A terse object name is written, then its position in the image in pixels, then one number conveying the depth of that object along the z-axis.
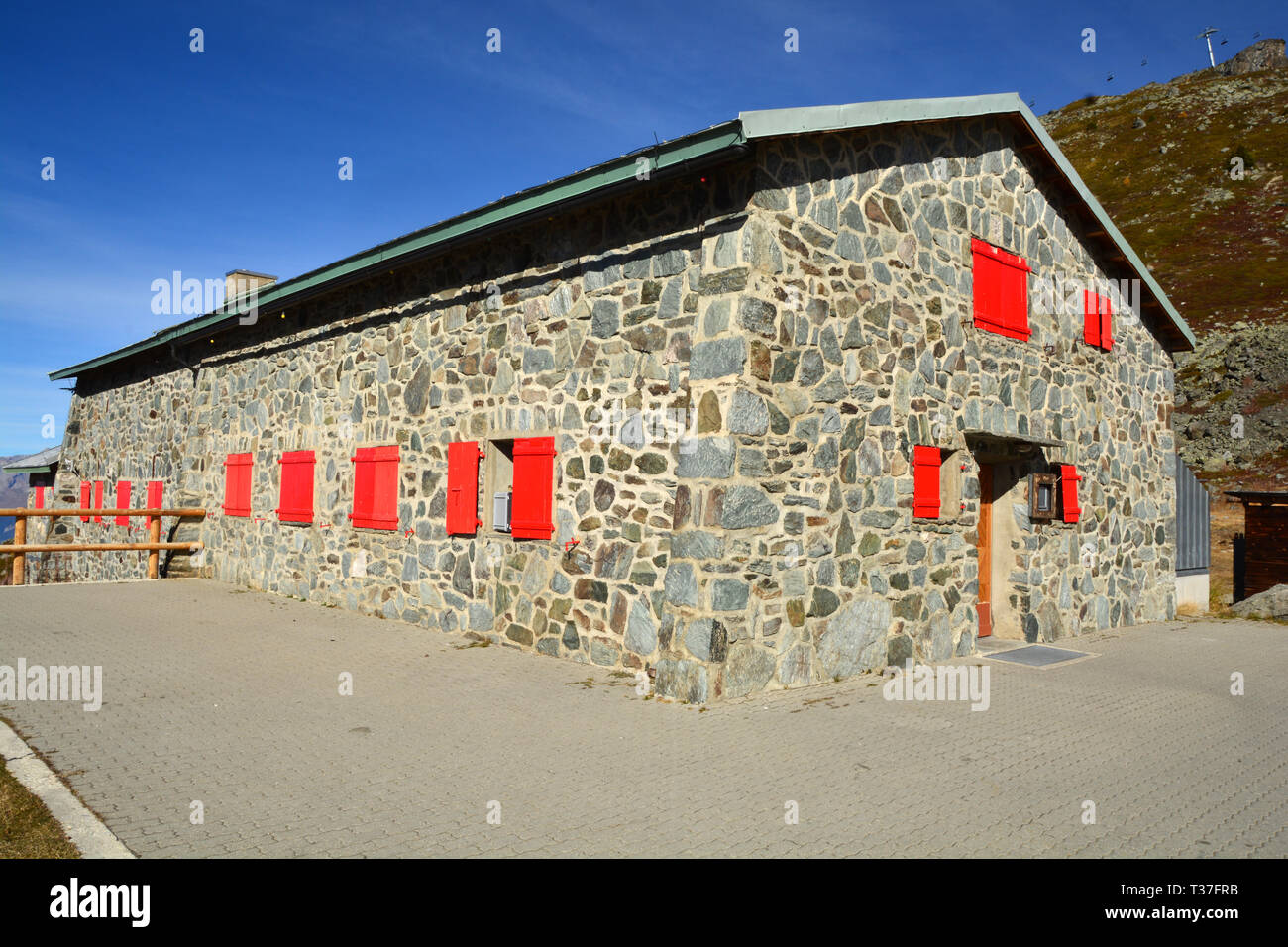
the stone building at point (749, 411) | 6.76
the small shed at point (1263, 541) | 16.33
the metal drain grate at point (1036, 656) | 8.77
